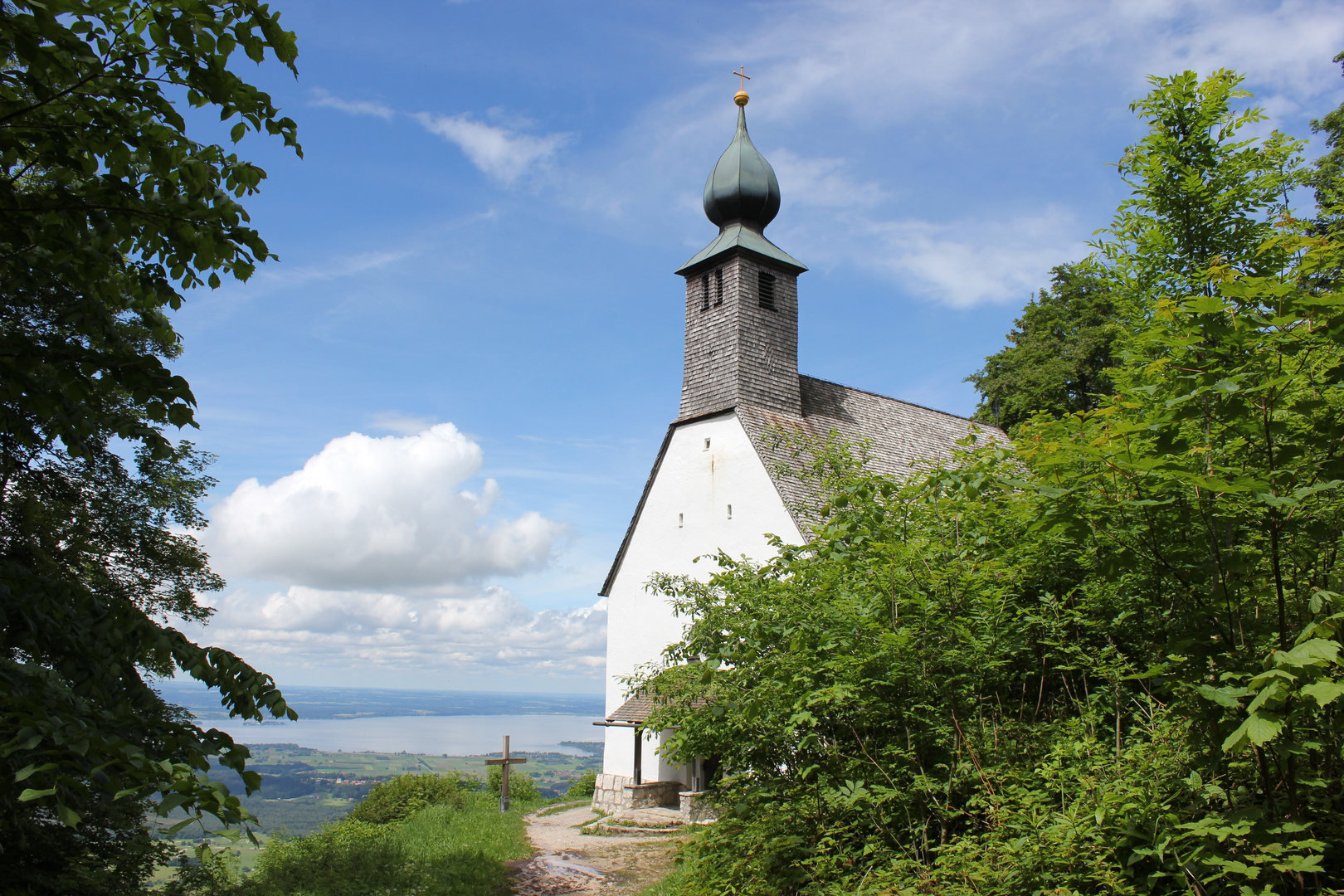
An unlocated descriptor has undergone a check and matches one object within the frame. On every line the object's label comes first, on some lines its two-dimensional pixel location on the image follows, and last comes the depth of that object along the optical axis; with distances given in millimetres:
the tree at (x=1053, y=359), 22531
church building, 18406
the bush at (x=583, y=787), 24159
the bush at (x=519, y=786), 22250
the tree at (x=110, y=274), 3137
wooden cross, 19938
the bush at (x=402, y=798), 18609
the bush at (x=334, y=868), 10383
